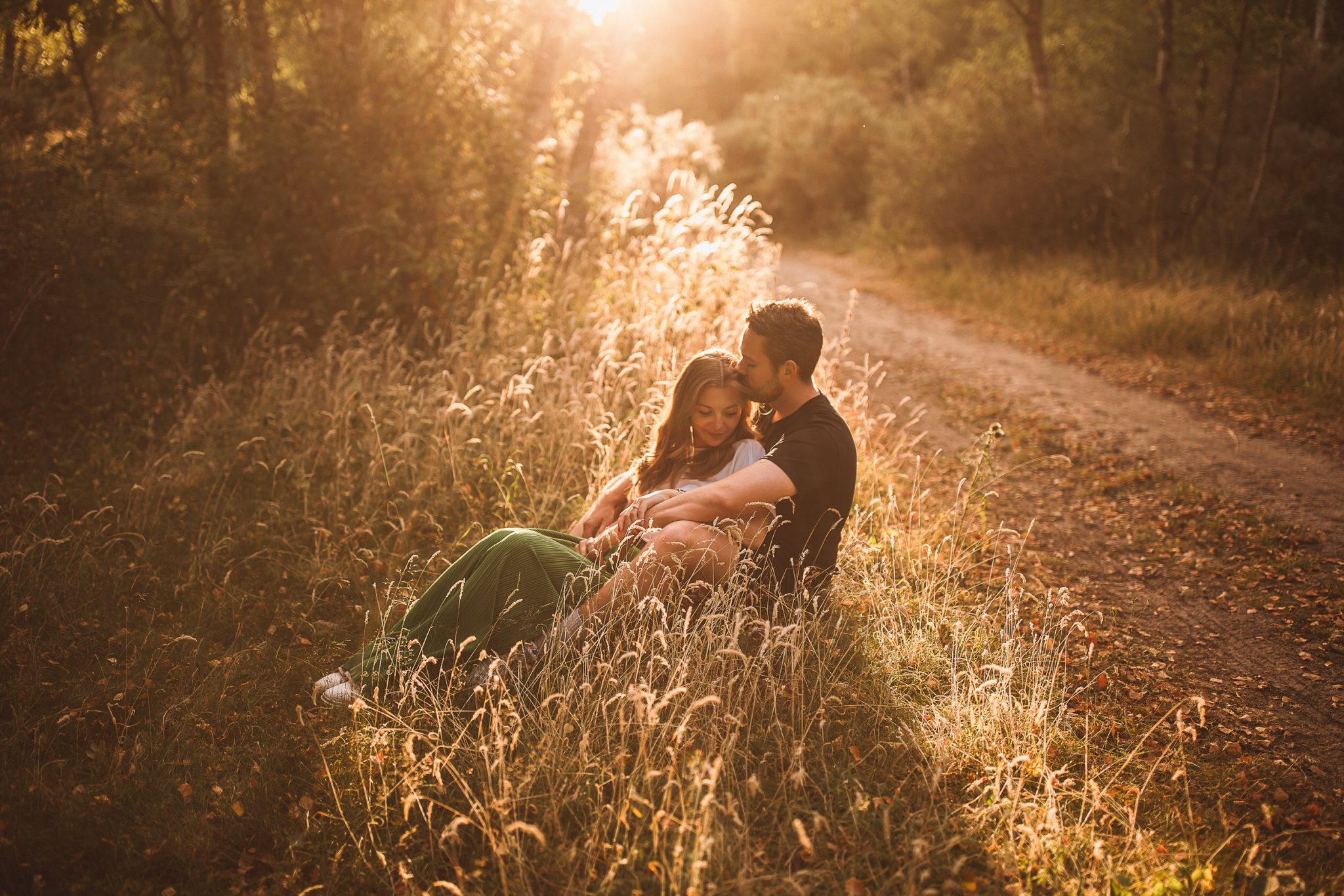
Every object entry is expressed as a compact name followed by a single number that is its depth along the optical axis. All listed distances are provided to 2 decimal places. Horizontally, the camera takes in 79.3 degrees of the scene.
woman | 3.25
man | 3.16
